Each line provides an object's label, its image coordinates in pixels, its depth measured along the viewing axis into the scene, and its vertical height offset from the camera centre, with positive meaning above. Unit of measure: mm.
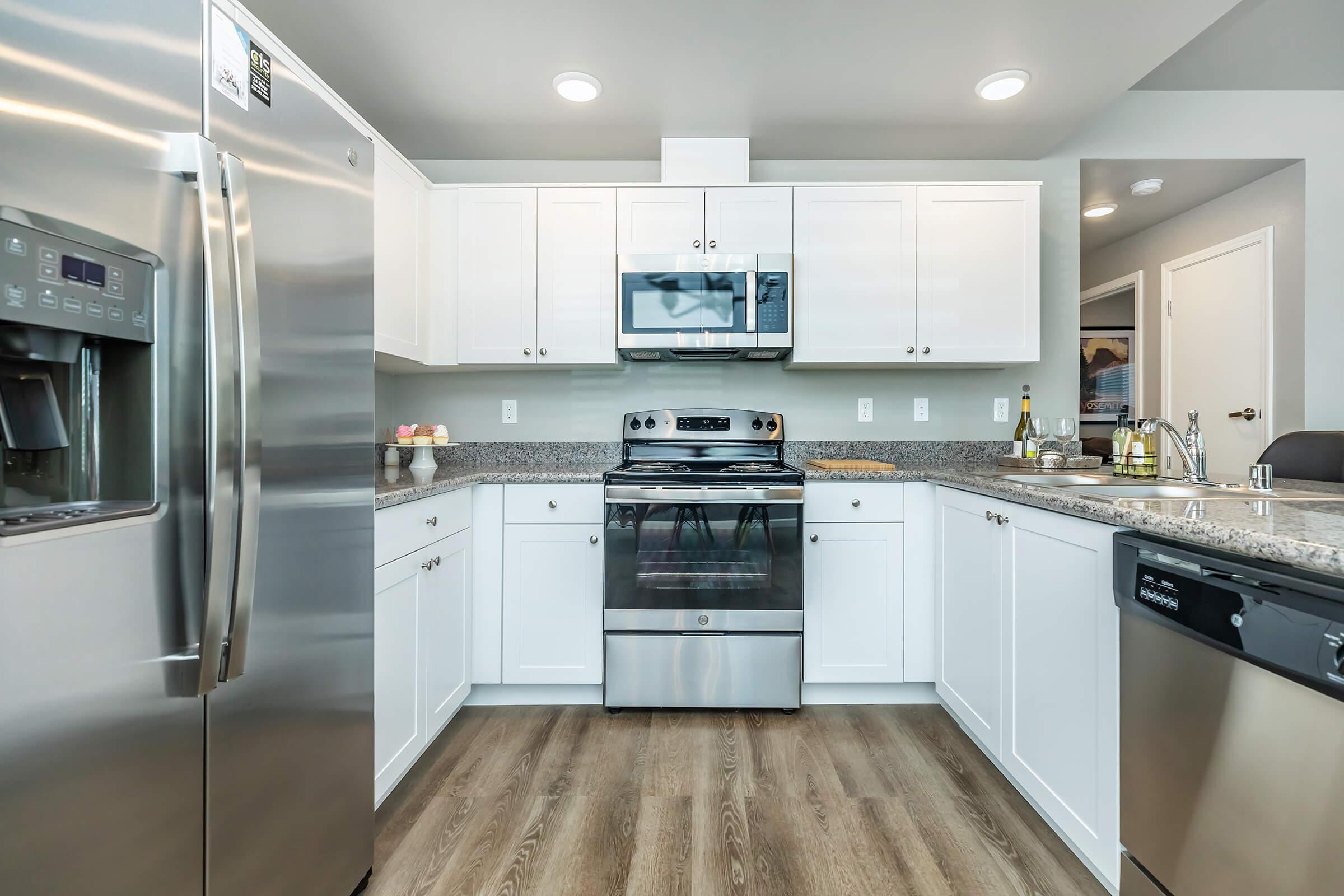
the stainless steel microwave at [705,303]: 2410 +572
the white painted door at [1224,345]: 3262 +585
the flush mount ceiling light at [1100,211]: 3477 +1390
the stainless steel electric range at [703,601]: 2137 -595
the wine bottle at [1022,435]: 2479 +22
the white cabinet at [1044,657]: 1227 -555
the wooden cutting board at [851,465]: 2420 -104
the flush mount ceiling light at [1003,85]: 2090 +1298
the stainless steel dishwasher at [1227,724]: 782 -447
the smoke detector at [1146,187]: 3021 +1336
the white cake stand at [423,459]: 2291 -70
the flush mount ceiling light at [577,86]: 2098 +1302
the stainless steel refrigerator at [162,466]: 646 -34
